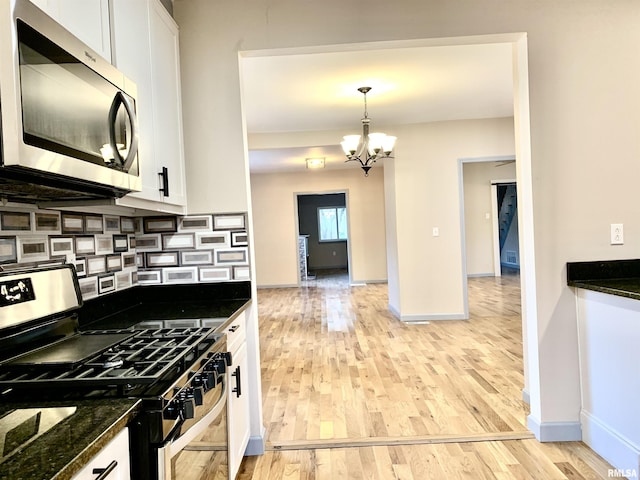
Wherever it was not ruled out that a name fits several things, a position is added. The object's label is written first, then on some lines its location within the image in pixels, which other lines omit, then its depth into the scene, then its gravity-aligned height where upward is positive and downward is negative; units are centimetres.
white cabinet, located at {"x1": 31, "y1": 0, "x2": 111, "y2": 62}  117 +72
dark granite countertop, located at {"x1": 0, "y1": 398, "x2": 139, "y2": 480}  69 -37
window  1210 +28
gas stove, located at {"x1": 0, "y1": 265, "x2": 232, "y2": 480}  99 -35
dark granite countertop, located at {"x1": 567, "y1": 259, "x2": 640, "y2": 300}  217 -26
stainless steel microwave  92 +35
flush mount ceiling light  635 +113
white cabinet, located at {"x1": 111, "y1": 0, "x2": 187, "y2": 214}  162 +69
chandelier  403 +89
